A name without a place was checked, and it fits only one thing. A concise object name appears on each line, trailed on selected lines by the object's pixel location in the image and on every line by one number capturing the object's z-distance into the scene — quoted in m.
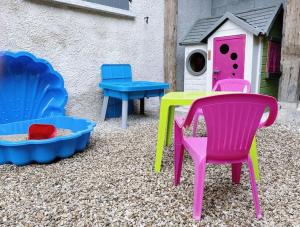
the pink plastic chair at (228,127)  1.02
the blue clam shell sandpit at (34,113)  1.79
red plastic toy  1.95
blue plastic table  2.76
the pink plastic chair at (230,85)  2.32
